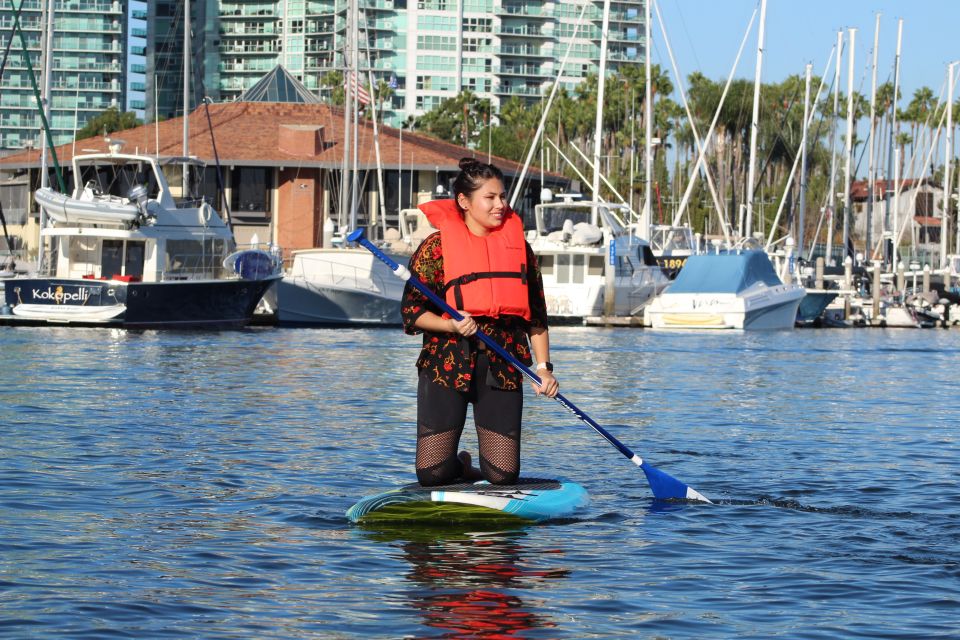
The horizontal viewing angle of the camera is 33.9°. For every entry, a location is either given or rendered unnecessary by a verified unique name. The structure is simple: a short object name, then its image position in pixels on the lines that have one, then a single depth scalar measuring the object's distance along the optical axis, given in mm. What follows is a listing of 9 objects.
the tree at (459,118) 97125
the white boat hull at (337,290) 44156
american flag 47956
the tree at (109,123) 99881
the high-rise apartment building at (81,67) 147375
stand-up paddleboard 9117
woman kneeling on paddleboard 8695
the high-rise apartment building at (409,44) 134375
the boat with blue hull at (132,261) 37000
